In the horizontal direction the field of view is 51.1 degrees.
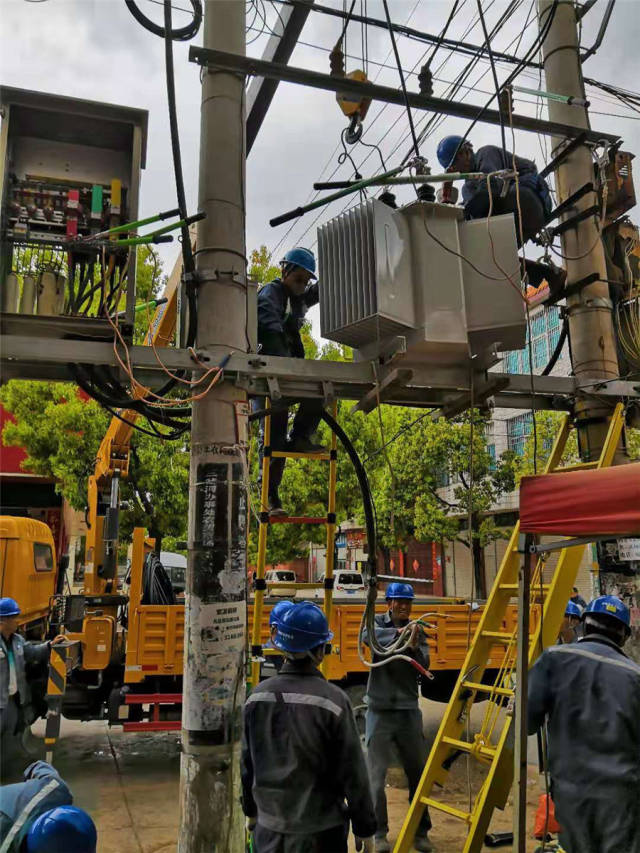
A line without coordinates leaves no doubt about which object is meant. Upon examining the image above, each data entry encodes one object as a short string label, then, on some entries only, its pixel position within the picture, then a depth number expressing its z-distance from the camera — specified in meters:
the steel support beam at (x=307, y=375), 4.37
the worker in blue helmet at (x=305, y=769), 3.23
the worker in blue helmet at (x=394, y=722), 5.39
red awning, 3.23
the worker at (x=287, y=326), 5.48
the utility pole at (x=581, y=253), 5.34
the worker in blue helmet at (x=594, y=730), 3.41
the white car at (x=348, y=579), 18.47
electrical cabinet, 4.59
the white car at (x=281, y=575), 18.34
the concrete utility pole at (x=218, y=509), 4.11
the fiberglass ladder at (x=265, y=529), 4.99
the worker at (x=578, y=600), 8.20
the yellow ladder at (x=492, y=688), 4.35
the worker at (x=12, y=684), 5.38
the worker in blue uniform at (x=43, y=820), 1.94
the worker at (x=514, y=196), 5.47
